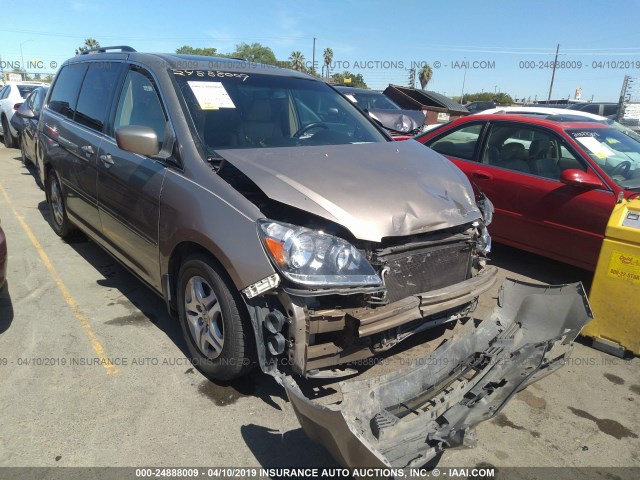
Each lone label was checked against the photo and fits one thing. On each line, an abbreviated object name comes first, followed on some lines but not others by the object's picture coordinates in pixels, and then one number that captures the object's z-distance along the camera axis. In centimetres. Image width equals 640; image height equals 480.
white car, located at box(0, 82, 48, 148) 1276
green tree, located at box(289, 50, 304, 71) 6624
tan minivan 239
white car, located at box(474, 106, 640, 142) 570
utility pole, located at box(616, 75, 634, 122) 1640
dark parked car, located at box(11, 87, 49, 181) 643
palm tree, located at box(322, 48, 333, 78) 7512
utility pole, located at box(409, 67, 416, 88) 2860
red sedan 453
